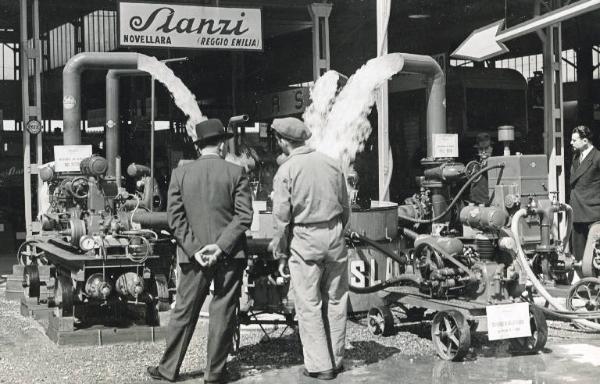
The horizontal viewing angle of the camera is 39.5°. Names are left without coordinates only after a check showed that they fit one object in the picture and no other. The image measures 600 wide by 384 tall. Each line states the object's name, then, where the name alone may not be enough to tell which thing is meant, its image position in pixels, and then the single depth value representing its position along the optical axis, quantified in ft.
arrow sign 31.94
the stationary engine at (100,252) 23.82
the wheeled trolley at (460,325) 20.66
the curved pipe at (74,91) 33.50
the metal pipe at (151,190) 34.14
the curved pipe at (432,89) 33.78
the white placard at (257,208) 31.17
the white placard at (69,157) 29.71
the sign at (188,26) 36.83
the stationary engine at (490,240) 21.89
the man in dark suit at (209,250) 18.37
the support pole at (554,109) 39.73
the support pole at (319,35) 41.75
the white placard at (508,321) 20.48
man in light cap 18.71
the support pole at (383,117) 32.68
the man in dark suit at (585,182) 29.76
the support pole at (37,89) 36.55
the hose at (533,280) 22.34
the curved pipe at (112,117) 39.42
